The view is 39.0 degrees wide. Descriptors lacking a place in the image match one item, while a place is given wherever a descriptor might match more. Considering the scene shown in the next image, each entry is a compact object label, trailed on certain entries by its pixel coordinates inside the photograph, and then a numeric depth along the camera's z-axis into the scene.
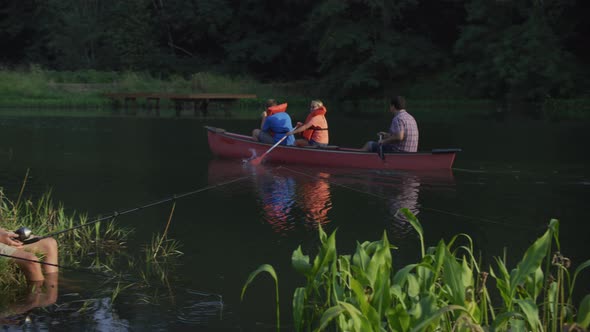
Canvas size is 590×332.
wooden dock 33.38
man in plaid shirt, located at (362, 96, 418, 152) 12.93
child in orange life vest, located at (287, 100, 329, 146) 14.45
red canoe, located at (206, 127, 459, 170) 13.23
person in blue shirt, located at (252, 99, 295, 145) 15.05
